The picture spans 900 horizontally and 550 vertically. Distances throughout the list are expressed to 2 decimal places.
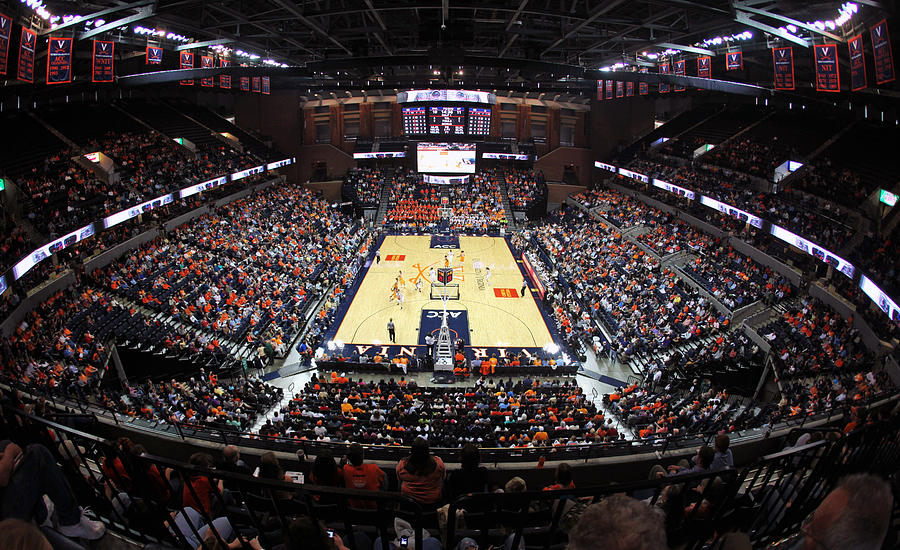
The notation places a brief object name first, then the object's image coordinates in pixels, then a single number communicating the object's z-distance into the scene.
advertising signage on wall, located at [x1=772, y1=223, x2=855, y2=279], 18.22
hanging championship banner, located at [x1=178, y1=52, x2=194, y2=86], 22.02
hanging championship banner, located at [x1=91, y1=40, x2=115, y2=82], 16.42
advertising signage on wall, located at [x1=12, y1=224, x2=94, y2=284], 16.97
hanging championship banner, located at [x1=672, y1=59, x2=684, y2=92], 23.10
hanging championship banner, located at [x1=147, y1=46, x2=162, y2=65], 18.61
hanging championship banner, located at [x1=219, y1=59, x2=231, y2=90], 29.68
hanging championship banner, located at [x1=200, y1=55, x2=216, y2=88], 23.78
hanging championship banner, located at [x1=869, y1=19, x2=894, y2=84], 11.19
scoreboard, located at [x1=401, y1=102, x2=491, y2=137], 39.22
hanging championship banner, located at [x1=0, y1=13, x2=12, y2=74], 12.09
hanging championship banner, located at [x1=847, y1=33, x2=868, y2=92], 12.62
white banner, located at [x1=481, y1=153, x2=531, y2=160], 45.72
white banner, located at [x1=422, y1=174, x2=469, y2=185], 42.76
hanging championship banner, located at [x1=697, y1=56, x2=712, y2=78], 22.31
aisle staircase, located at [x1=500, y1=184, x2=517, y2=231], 42.24
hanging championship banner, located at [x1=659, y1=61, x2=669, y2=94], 26.66
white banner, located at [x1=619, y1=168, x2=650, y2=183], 35.91
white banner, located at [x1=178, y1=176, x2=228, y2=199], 29.04
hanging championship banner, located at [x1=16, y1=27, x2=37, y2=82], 13.60
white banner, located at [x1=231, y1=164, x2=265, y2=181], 34.86
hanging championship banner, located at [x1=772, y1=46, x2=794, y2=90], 15.79
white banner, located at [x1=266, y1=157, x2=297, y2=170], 40.44
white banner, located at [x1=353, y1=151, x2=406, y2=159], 46.06
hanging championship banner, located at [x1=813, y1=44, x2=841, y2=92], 14.55
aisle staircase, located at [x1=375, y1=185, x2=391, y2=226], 42.45
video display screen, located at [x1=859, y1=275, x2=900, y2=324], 14.77
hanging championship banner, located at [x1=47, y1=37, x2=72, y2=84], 15.19
